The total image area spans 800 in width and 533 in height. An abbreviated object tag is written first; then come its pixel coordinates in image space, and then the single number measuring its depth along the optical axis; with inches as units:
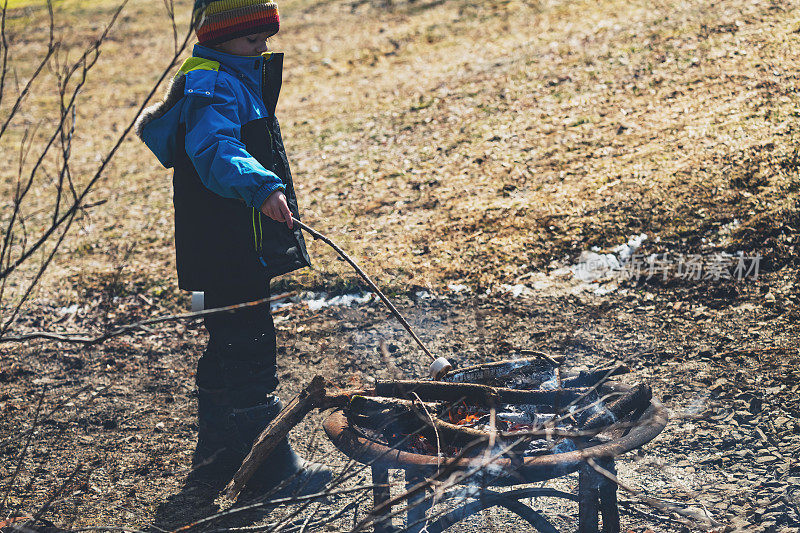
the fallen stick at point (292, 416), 114.2
